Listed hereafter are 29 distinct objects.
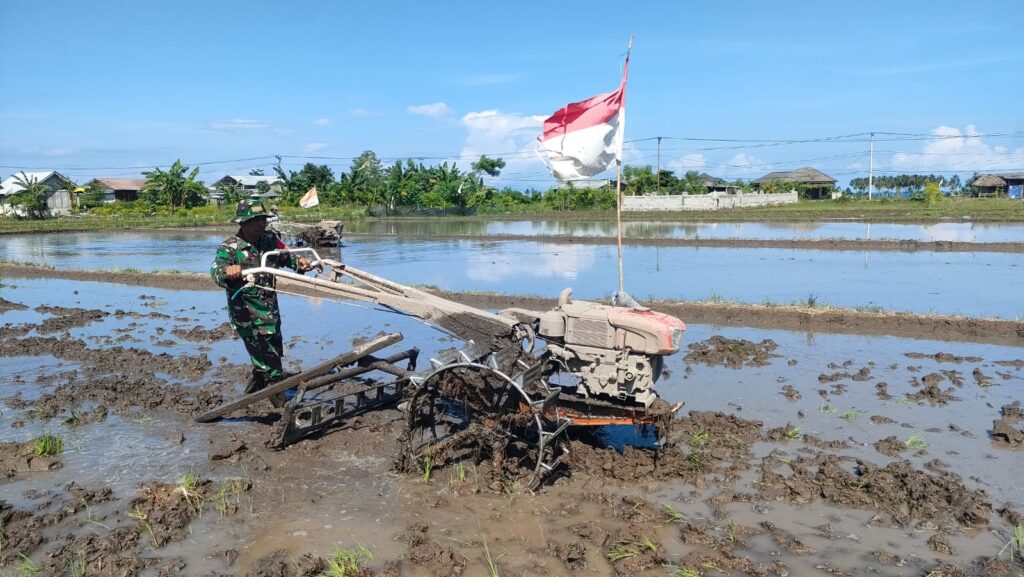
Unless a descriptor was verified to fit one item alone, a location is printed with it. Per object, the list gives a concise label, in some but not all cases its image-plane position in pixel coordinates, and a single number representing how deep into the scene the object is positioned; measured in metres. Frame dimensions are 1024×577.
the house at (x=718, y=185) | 65.50
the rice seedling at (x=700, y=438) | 5.19
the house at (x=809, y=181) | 65.07
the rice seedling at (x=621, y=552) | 3.65
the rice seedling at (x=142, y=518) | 4.02
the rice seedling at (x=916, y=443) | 5.11
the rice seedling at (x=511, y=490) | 4.35
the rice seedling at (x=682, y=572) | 3.46
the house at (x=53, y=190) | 57.37
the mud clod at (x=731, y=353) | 7.68
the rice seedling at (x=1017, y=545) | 3.64
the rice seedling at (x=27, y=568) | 3.56
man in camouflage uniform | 5.48
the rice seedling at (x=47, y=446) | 5.09
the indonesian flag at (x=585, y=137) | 5.28
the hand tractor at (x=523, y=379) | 4.30
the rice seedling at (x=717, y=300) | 10.95
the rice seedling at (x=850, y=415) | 5.75
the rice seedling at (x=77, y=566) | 3.55
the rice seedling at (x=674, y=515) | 4.05
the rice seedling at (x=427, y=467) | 4.63
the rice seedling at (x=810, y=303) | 10.31
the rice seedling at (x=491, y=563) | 3.49
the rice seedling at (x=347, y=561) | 3.52
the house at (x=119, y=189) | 64.89
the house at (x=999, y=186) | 59.67
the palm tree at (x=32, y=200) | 49.91
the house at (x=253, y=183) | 62.84
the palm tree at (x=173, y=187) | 52.22
